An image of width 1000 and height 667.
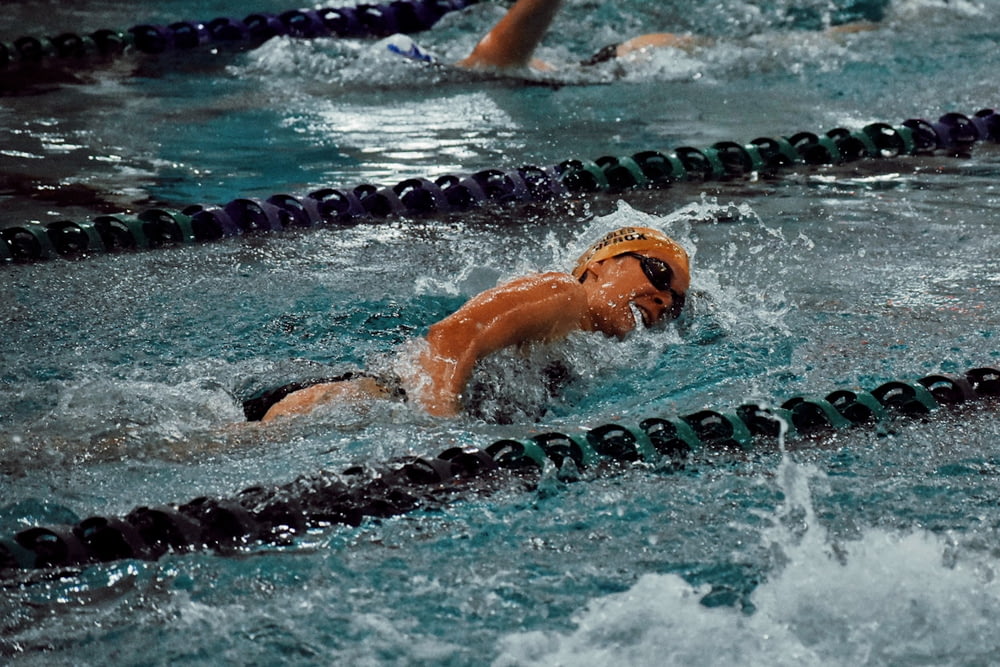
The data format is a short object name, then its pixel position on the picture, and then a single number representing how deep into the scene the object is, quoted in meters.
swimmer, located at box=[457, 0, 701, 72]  13.30
